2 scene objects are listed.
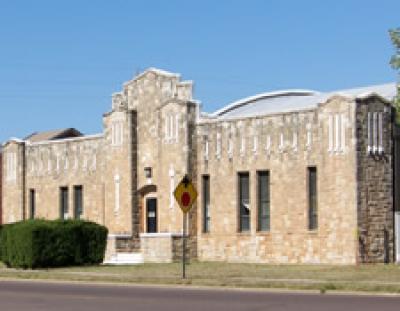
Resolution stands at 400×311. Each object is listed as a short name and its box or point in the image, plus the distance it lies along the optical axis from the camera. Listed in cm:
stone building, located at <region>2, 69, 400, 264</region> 3831
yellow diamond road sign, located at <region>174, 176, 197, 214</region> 3170
